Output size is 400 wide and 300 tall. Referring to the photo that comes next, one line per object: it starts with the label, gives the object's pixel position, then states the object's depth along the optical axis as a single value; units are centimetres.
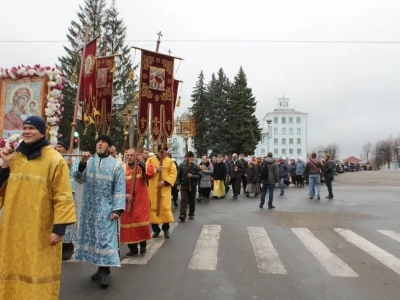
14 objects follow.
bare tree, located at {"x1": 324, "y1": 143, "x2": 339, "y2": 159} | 11443
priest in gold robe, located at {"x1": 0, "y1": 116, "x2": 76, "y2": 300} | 354
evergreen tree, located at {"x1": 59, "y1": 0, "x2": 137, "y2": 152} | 3712
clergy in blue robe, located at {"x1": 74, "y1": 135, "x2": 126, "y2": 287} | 509
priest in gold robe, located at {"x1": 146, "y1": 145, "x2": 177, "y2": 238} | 800
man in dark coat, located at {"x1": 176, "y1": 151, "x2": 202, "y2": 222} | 1051
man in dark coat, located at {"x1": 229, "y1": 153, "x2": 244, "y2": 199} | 1719
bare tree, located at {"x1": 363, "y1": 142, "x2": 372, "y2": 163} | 13261
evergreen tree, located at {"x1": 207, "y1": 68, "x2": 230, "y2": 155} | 5228
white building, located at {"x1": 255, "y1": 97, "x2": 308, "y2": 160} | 11031
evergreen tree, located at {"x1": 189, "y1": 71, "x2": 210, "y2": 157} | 5434
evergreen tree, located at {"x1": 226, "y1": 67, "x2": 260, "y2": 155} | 5266
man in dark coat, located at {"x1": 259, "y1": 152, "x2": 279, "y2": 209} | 1312
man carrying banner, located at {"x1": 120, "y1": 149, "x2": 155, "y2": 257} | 641
